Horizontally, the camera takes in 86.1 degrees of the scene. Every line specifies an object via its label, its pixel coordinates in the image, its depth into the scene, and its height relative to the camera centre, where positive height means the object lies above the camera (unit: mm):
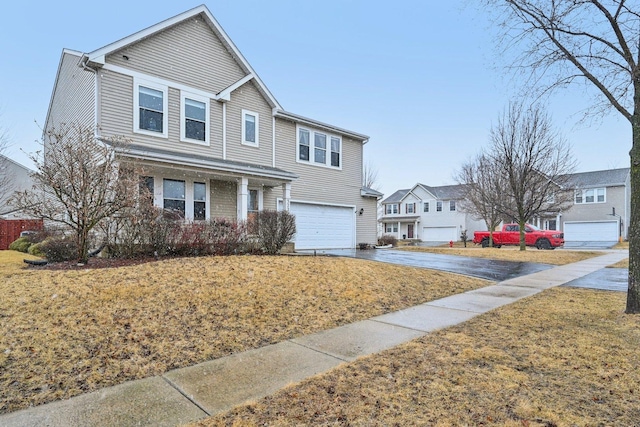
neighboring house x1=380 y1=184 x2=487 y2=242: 40625 +1086
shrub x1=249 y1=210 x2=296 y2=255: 9673 -118
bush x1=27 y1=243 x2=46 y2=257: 9559 -706
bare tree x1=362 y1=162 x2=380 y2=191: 45312 +6558
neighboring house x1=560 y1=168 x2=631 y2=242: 34438 +1364
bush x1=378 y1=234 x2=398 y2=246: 26617 -1333
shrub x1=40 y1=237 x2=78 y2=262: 7805 -560
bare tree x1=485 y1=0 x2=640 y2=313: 5465 +3098
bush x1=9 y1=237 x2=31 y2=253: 11852 -680
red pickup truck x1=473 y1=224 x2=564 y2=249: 23969 -1024
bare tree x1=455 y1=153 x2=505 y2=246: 22766 +3043
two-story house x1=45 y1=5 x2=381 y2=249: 10711 +3757
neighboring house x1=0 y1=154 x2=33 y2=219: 21562 +3581
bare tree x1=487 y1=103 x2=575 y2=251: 17812 +3702
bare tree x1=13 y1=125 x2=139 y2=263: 7082 +778
